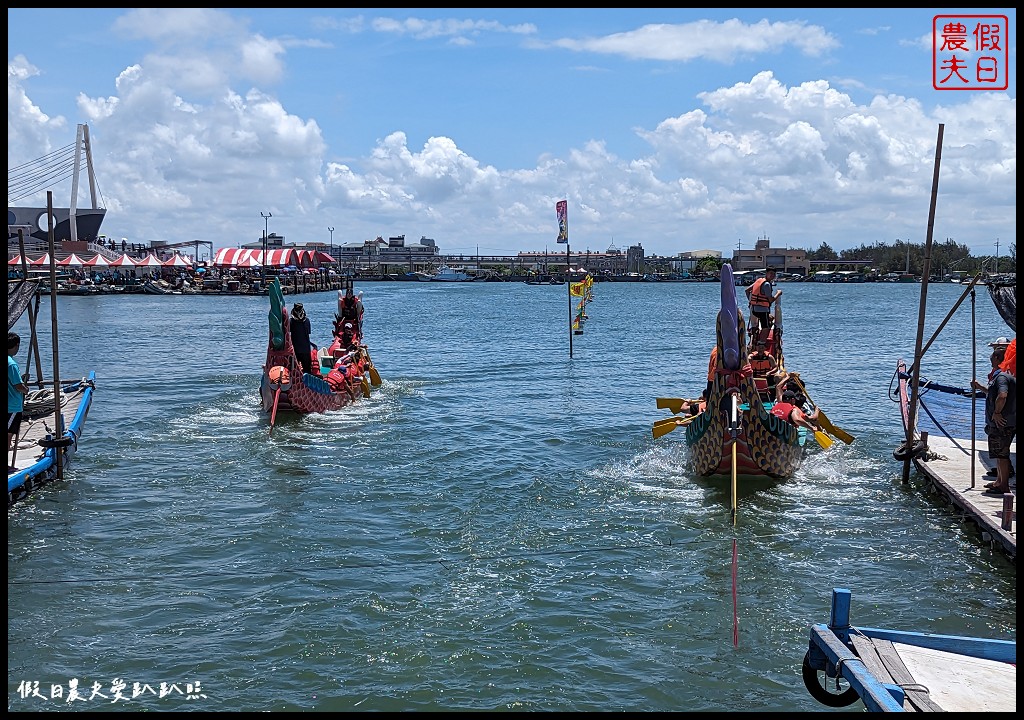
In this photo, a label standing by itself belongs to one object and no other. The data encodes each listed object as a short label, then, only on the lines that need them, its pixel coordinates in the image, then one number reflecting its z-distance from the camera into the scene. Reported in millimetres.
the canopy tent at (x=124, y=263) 102950
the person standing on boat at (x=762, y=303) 18766
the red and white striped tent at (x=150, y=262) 107250
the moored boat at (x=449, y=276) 187750
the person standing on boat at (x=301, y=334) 22984
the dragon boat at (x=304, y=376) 21797
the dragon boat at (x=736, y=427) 15110
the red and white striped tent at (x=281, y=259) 107562
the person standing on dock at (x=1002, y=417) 12781
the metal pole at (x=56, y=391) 14922
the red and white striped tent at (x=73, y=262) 95581
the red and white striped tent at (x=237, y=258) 110100
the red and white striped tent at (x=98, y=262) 97812
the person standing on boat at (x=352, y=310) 27516
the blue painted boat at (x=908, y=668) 6992
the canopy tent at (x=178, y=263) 108444
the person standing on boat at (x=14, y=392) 14055
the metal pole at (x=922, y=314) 14281
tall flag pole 37688
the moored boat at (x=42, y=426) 15195
